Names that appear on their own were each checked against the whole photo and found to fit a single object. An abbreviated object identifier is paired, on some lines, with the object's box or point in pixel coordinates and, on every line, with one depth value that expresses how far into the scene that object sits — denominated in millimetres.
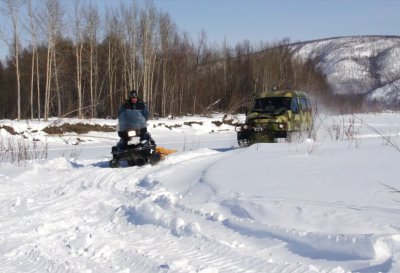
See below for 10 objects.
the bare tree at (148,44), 45844
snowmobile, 11523
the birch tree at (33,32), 34975
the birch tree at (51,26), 36312
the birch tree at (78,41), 40638
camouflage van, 15445
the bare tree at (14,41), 33500
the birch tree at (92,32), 43500
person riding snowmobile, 11742
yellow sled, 12321
